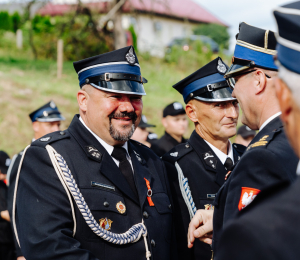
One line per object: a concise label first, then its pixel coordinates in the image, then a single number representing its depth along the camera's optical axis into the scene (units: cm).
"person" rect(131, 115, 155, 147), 645
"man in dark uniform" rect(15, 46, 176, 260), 217
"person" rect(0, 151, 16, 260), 485
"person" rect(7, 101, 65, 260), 592
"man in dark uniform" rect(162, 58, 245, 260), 299
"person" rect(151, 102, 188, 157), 658
